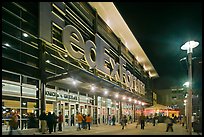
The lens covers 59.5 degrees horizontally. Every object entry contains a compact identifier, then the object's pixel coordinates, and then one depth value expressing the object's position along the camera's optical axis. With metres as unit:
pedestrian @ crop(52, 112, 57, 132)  12.64
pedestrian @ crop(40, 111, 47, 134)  12.10
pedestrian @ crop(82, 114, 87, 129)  15.64
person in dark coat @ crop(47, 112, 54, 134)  12.29
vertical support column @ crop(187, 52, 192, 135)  11.11
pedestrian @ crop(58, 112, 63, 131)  13.91
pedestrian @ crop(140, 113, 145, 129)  17.28
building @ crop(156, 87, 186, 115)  64.79
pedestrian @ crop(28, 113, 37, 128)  12.55
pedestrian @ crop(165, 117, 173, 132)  14.84
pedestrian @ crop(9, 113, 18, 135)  10.36
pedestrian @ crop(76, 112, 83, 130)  15.10
